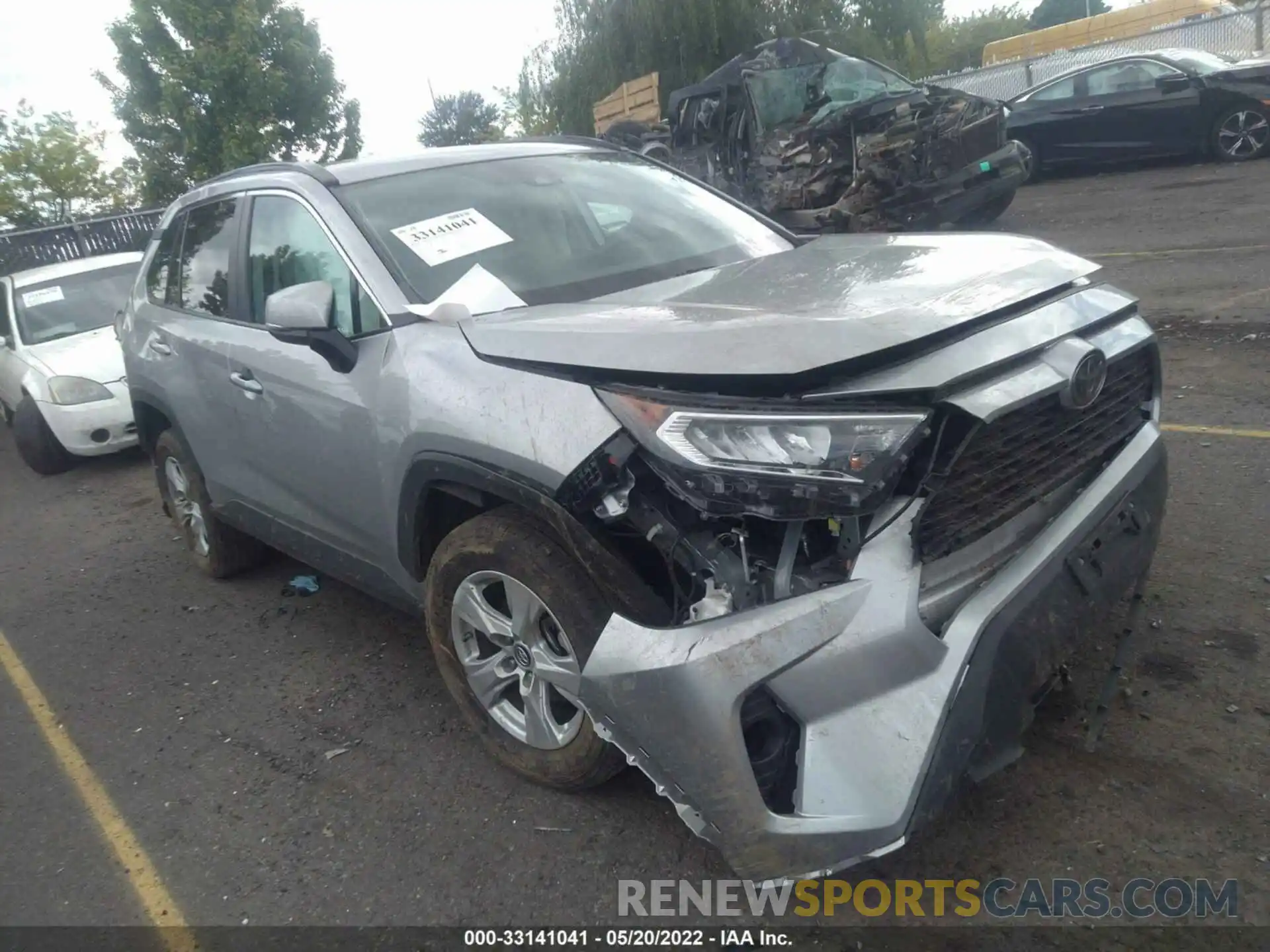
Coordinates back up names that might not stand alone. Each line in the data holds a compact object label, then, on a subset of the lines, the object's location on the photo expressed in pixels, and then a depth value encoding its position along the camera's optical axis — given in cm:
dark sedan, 1280
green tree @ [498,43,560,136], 2783
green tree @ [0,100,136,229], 2281
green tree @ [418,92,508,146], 5903
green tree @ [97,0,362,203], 2159
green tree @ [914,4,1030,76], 5231
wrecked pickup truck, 1002
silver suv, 214
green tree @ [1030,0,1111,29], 6244
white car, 781
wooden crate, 2069
